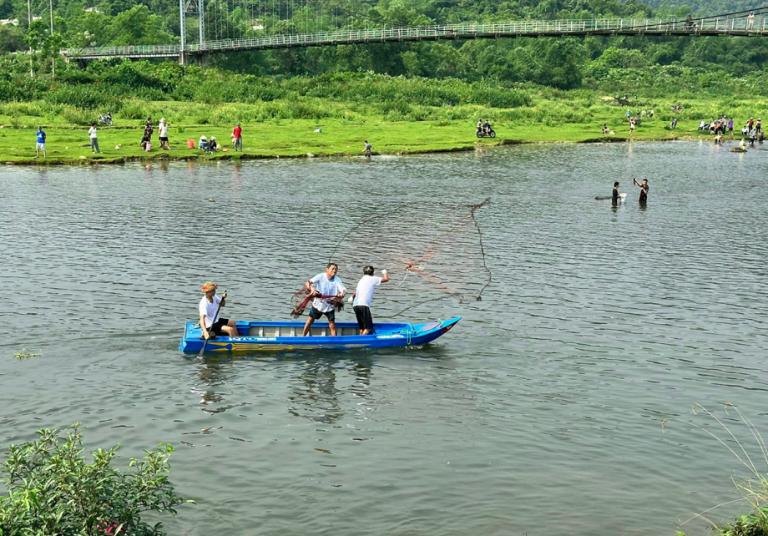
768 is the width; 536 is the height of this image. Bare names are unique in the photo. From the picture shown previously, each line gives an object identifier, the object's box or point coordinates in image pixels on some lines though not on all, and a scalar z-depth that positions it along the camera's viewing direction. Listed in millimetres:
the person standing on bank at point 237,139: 81312
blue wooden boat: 30172
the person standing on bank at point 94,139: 76312
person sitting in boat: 29812
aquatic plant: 29953
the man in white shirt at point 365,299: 30891
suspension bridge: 130125
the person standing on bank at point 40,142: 74031
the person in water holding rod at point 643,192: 61625
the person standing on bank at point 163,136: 79125
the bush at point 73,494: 14305
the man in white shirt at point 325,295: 31125
